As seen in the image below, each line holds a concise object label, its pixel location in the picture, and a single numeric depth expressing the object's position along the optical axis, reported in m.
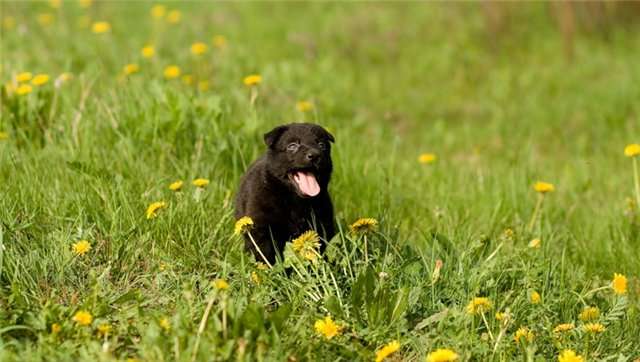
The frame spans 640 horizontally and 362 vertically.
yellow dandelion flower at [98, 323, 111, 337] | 6.89
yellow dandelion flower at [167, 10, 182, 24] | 17.92
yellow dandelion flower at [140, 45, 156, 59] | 13.23
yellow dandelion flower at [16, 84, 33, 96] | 11.23
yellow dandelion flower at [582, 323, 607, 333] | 7.95
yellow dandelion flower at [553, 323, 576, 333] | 8.02
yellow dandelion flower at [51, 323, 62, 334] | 6.94
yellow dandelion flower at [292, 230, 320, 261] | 8.00
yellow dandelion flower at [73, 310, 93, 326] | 6.92
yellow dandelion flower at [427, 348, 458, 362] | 6.76
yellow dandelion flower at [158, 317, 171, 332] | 6.93
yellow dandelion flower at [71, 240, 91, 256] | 7.99
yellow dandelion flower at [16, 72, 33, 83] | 11.43
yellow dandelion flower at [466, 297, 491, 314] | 7.74
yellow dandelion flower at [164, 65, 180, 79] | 12.73
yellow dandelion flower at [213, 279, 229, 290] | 7.09
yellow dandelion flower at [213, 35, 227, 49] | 16.65
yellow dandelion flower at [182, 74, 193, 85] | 13.25
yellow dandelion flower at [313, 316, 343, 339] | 7.21
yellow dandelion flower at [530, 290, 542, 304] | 8.37
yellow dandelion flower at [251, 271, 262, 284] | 8.01
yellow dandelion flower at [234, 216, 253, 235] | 8.16
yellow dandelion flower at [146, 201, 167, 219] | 8.55
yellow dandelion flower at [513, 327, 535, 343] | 7.71
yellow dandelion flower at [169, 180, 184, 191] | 9.14
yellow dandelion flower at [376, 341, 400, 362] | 6.90
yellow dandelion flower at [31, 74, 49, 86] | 11.41
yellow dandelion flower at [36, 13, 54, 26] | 18.56
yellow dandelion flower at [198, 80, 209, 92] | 12.87
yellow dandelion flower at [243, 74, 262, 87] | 11.27
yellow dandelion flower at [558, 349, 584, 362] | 7.32
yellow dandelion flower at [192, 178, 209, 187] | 9.32
